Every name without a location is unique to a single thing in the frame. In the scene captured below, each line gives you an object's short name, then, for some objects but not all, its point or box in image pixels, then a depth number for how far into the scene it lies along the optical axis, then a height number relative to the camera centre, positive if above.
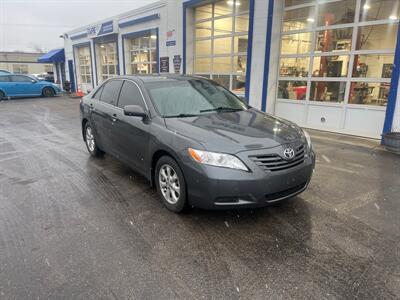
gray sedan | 2.98 -0.74
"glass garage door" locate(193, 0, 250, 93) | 10.21 +1.26
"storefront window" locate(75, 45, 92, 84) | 21.04 +0.70
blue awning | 24.48 +1.41
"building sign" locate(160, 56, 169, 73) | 12.99 +0.52
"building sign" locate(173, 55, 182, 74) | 12.32 +0.55
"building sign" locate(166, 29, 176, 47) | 12.39 +1.57
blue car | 18.22 -0.80
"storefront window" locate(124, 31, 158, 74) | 14.22 +1.11
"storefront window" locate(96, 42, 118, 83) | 17.52 +0.94
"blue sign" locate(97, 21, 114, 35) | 16.19 +2.59
